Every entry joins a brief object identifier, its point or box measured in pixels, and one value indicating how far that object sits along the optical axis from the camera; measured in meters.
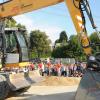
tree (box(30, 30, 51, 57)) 30.71
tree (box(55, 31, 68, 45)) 51.69
